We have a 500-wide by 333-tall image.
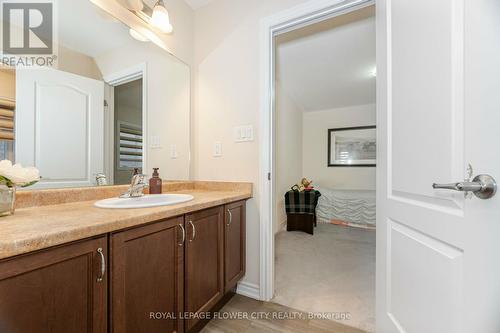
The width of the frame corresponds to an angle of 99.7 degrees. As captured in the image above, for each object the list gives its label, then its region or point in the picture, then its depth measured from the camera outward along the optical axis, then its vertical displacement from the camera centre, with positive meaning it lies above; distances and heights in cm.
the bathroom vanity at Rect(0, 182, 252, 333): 57 -37
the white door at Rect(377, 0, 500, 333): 55 +2
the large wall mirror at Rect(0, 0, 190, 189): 99 +34
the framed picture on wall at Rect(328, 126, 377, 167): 414 +41
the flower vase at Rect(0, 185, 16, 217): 77 -12
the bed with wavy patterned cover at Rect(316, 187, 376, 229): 350 -72
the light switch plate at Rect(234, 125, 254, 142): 170 +27
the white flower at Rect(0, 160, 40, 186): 76 -3
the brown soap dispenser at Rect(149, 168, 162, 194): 149 -13
